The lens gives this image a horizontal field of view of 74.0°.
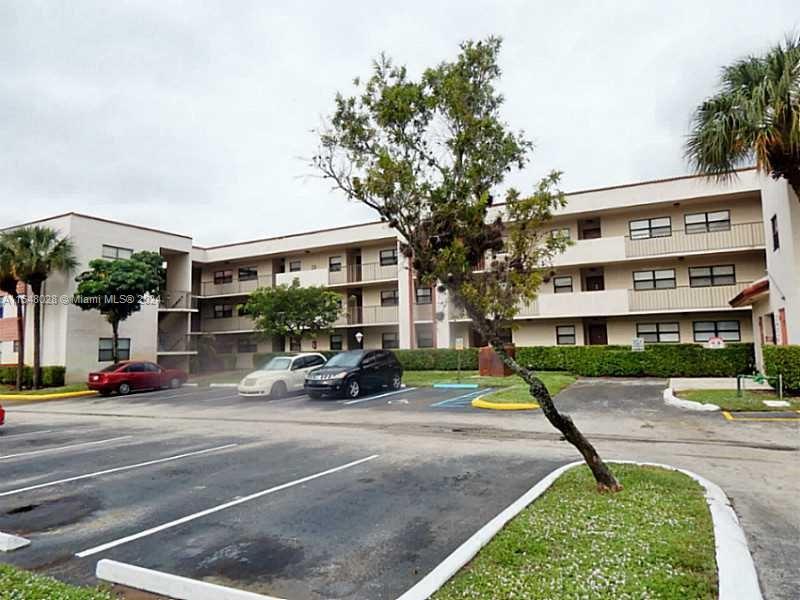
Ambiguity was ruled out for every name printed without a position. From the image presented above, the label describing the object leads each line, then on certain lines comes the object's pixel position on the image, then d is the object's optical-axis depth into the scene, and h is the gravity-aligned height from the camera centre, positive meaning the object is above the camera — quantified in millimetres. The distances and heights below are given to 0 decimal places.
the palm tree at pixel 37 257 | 24812 +4429
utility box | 23312 -1376
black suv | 17859 -1263
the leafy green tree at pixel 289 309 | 25875 +1548
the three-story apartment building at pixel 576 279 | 24094 +2733
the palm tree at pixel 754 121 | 12664 +5001
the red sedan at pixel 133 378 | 23312 -1435
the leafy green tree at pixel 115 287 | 25359 +2915
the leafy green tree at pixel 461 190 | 6590 +1845
